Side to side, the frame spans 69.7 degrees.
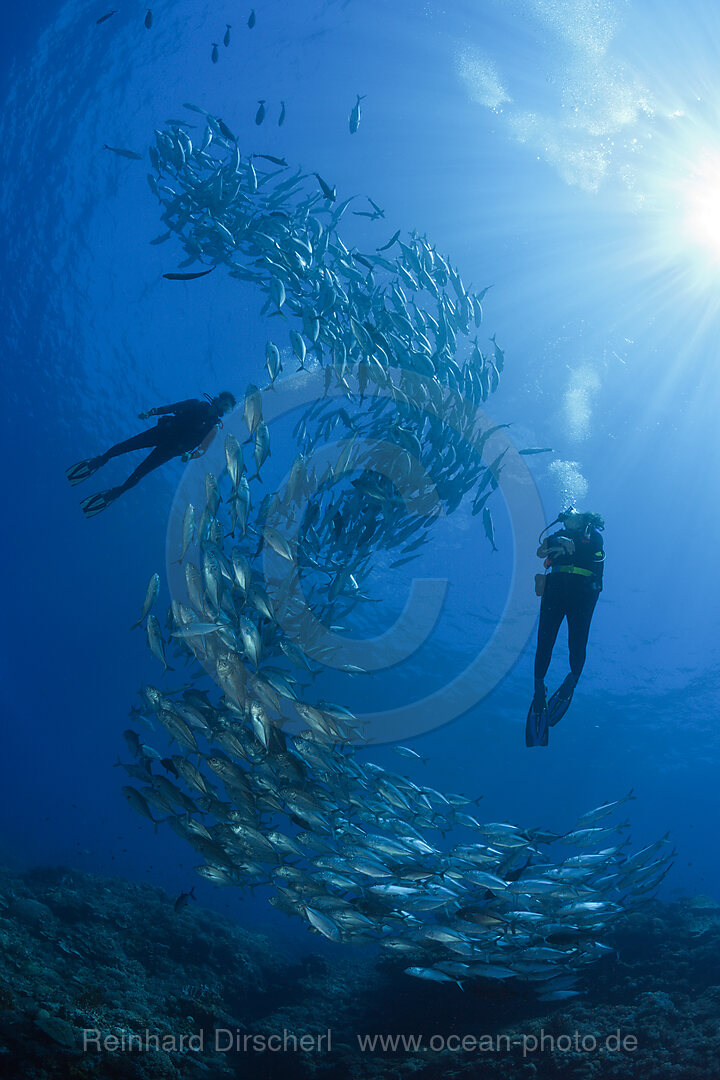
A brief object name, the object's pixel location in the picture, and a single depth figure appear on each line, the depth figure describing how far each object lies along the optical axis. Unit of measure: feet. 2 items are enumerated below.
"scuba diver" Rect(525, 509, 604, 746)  23.58
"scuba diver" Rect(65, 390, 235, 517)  23.82
